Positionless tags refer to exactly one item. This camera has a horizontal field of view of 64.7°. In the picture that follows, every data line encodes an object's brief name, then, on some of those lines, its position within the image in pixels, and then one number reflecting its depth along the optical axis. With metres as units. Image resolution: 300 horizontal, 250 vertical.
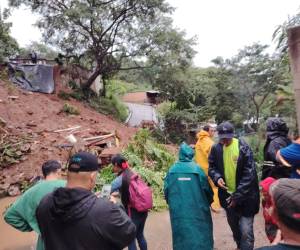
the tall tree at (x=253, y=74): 17.06
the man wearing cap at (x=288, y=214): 1.12
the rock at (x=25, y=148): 7.50
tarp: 11.30
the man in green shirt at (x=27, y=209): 1.95
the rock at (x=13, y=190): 6.40
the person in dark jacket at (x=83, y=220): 1.44
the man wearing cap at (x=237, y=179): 2.84
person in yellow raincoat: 4.69
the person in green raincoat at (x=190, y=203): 2.81
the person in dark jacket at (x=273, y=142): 2.69
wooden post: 2.84
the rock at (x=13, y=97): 9.94
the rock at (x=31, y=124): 8.77
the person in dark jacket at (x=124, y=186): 2.98
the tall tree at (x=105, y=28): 12.36
